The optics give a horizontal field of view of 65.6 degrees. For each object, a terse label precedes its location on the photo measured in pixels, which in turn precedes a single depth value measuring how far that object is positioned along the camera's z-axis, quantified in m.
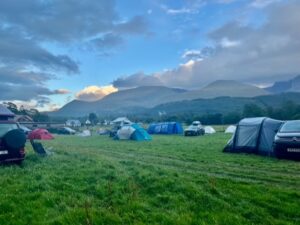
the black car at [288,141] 12.13
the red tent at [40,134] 33.88
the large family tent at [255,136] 14.57
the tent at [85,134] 45.09
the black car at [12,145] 9.64
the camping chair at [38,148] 13.18
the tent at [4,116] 12.18
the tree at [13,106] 85.20
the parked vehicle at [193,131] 36.17
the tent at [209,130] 42.07
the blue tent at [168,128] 42.06
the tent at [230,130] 40.87
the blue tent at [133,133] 29.07
